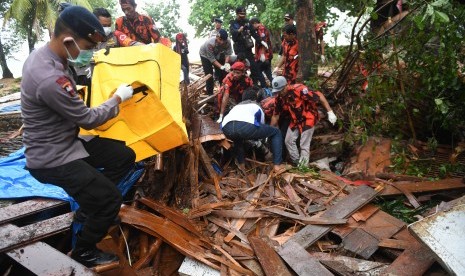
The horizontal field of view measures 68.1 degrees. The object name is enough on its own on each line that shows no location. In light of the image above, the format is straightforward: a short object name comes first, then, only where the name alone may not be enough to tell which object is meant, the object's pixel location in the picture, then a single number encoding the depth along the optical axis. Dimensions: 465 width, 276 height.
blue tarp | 3.45
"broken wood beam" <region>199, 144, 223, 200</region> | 4.79
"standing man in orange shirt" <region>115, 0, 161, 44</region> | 5.43
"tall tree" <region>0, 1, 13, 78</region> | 18.82
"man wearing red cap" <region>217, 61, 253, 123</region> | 6.39
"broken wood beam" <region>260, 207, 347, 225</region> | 3.71
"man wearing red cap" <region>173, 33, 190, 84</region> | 9.48
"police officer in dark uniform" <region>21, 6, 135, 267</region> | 2.30
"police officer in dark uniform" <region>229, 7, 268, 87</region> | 7.45
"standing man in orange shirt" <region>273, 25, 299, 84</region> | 7.41
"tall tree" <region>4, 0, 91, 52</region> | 14.61
